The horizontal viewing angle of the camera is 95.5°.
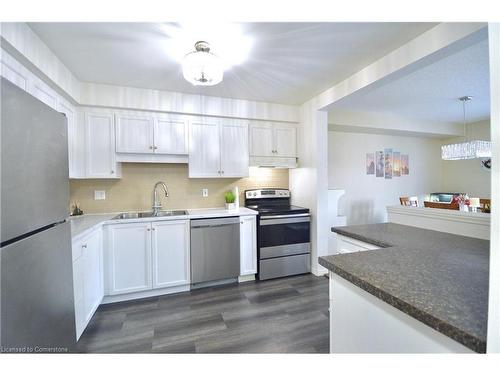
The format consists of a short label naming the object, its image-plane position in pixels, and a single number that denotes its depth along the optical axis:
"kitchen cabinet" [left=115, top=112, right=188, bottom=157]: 2.73
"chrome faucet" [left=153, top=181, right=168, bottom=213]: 3.01
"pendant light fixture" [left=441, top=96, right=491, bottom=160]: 3.03
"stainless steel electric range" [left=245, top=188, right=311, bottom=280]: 3.04
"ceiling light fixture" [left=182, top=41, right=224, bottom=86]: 1.74
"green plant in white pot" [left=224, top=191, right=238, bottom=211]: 3.29
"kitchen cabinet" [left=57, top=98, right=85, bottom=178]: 2.35
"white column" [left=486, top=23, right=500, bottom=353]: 0.45
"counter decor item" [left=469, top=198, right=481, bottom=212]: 2.88
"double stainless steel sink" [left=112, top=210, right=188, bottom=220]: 2.87
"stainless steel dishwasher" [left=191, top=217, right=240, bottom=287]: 2.73
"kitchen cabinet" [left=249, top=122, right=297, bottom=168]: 3.32
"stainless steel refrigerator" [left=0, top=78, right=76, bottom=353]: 0.73
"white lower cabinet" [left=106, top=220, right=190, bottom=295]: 2.46
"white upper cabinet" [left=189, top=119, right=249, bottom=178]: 3.01
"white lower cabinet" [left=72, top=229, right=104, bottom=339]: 1.82
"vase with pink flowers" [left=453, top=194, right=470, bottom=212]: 2.79
